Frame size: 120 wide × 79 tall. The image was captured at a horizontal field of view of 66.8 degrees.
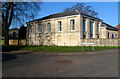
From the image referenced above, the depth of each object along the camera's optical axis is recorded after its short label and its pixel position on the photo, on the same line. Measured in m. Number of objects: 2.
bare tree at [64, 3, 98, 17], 38.44
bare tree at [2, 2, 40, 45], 21.55
